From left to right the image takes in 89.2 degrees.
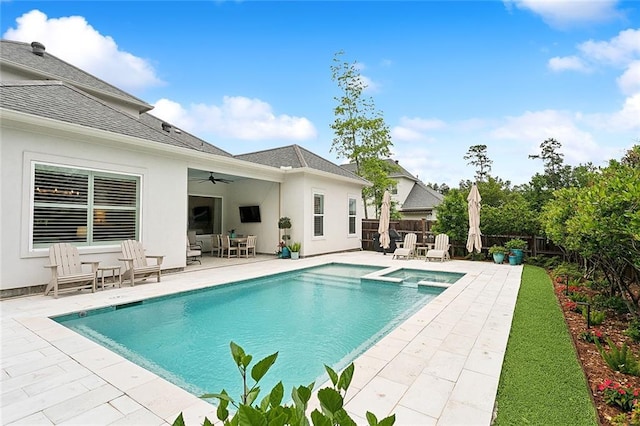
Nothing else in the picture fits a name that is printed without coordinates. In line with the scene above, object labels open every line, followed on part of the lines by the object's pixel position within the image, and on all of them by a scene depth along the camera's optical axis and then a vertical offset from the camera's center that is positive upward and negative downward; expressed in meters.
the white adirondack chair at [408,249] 12.47 -1.06
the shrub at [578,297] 5.98 -1.41
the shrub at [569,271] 8.10 -1.26
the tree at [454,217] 12.65 +0.20
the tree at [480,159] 38.59 +7.54
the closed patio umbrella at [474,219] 11.25 +0.11
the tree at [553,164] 25.98 +5.05
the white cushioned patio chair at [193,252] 10.54 -1.05
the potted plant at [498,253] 11.33 -1.08
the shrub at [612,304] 5.42 -1.39
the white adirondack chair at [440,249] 11.66 -1.02
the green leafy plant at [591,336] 4.15 -1.48
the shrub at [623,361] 3.25 -1.41
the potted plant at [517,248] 11.15 -0.89
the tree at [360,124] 21.72 +6.50
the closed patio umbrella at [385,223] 13.45 -0.07
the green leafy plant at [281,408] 0.82 -0.54
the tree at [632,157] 5.02 +1.13
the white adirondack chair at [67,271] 6.21 -1.04
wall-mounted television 13.88 +0.28
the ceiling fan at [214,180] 12.74 +1.70
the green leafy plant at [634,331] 4.20 -1.41
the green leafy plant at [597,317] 4.73 -1.40
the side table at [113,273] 7.00 -1.23
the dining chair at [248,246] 12.73 -1.02
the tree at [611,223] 3.07 +0.00
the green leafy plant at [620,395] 2.64 -1.44
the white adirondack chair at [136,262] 7.34 -1.01
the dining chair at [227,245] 12.63 -0.99
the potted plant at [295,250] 12.47 -1.13
